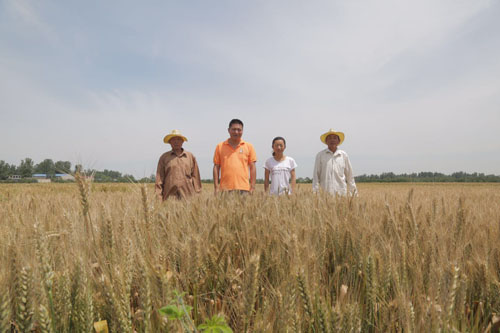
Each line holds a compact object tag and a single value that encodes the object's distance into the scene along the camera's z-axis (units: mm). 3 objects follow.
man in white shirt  5395
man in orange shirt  5156
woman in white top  5500
